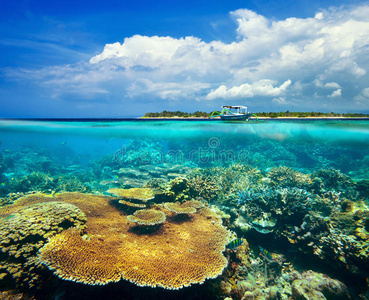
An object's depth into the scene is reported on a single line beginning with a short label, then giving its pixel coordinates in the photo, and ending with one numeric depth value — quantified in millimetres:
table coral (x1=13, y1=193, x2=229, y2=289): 3295
